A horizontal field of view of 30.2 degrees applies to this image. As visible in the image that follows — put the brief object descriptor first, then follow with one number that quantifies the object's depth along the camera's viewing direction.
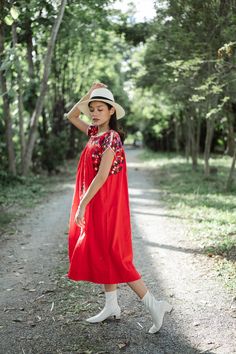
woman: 3.73
